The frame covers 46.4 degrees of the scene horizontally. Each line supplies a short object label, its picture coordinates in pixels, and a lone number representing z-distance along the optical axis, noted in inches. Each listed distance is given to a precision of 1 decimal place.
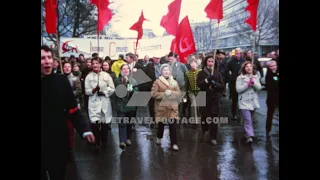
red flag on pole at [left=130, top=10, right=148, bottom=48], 283.7
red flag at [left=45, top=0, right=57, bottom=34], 227.3
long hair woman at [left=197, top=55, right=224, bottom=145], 267.0
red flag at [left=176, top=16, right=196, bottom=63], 268.5
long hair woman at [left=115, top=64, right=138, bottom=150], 255.0
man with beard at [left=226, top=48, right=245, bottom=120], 341.2
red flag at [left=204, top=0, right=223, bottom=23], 269.6
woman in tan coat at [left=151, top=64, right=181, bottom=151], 253.0
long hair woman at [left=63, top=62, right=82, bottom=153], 252.7
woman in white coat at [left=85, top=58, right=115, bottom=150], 249.9
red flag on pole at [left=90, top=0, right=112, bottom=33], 251.8
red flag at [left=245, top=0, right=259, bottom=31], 269.4
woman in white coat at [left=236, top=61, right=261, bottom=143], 266.5
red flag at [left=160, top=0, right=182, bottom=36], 265.9
